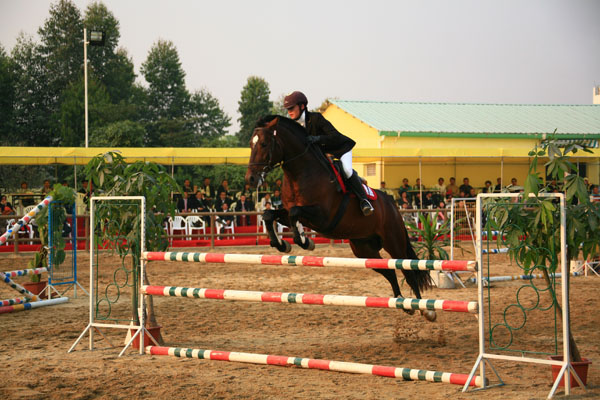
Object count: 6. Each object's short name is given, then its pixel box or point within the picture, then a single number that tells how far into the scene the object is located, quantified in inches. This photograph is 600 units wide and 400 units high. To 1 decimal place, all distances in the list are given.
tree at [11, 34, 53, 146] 1961.1
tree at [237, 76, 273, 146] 2810.0
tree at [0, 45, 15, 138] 1898.4
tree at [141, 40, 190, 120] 2508.6
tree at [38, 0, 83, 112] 2186.5
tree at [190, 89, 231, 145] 2554.1
